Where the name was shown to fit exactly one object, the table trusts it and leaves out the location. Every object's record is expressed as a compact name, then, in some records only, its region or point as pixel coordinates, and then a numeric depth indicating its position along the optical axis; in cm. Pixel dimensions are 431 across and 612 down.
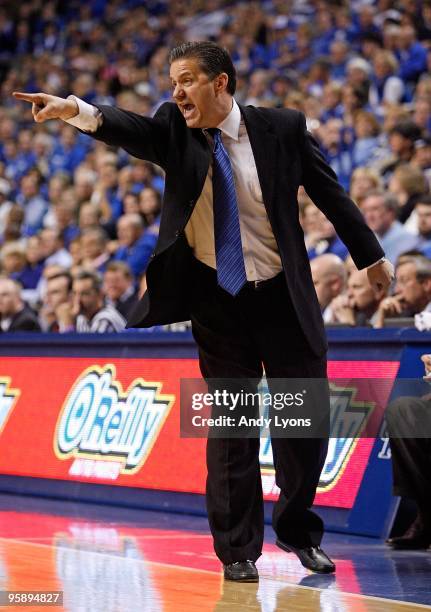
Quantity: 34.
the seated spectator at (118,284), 1856
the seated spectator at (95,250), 2184
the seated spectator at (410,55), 2437
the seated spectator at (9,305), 1909
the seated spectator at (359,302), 1446
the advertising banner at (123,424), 1245
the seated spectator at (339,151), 2186
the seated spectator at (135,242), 2102
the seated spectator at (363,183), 1748
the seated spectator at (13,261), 2400
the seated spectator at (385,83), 2397
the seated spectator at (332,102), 2383
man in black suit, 910
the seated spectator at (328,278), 1516
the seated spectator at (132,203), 2241
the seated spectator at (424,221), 1603
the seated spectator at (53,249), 2450
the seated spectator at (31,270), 2403
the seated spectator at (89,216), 2420
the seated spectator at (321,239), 1789
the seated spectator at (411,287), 1306
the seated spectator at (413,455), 1108
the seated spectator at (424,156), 1892
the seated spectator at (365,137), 2162
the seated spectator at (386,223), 1653
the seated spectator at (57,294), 1930
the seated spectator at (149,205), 2184
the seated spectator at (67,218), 2605
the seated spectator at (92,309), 1716
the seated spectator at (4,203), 2942
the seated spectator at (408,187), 1777
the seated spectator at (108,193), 2504
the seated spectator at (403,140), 1942
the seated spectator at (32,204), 2920
